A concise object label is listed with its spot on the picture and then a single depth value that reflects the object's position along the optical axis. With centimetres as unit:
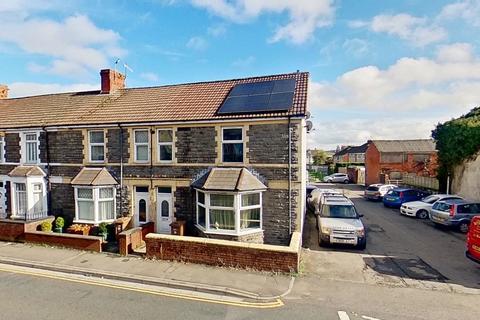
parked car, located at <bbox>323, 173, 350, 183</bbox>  4228
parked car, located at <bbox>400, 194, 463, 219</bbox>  1733
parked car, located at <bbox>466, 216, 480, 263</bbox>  869
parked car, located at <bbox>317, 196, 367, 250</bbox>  1100
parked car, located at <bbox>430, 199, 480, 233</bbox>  1412
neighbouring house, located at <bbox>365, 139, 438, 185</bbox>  3469
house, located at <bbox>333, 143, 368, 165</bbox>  5741
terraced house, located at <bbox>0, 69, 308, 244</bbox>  1088
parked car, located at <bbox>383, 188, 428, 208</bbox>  2075
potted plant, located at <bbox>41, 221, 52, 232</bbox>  1206
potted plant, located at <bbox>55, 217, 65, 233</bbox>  1252
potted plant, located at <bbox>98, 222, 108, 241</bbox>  1168
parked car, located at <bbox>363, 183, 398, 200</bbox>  2416
